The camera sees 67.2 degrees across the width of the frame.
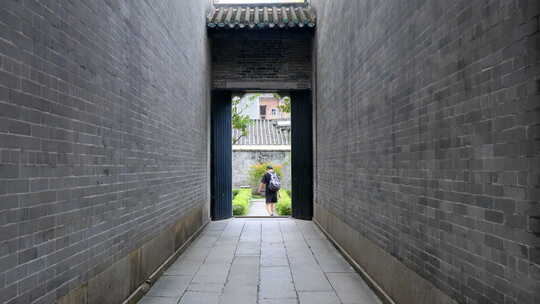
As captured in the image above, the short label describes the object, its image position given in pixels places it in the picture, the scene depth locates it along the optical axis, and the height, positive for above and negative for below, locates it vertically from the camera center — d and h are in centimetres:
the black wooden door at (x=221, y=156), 942 +18
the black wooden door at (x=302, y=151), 946 +28
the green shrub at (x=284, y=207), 1096 -121
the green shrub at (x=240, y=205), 1080 -114
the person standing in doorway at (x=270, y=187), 1074 -63
